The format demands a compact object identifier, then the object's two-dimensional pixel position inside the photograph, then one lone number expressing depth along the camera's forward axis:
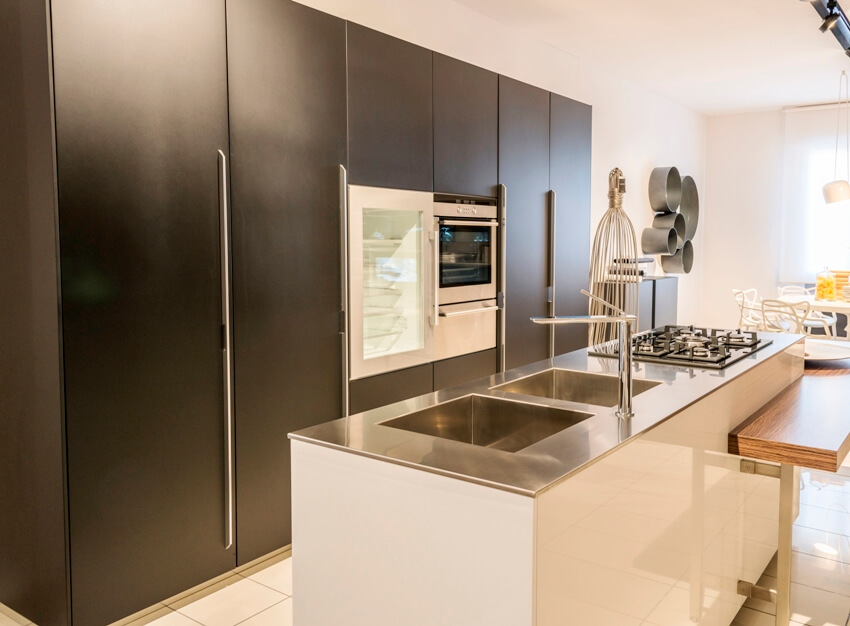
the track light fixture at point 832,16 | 4.13
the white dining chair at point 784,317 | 6.05
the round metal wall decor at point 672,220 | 6.99
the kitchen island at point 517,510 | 1.36
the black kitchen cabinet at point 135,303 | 2.25
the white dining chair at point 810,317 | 6.53
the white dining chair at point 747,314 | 6.62
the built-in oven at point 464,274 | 3.79
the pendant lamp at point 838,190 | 6.77
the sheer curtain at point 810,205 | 7.82
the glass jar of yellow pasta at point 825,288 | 6.38
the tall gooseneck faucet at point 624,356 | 1.77
